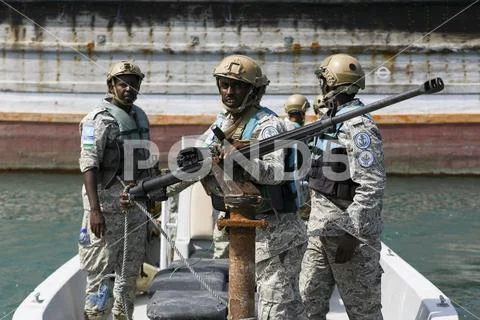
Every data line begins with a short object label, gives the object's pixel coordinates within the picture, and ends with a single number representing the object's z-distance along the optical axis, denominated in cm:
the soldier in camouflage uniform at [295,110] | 1468
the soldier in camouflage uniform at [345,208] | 863
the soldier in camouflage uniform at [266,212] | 774
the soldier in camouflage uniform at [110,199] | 1017
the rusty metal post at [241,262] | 711
